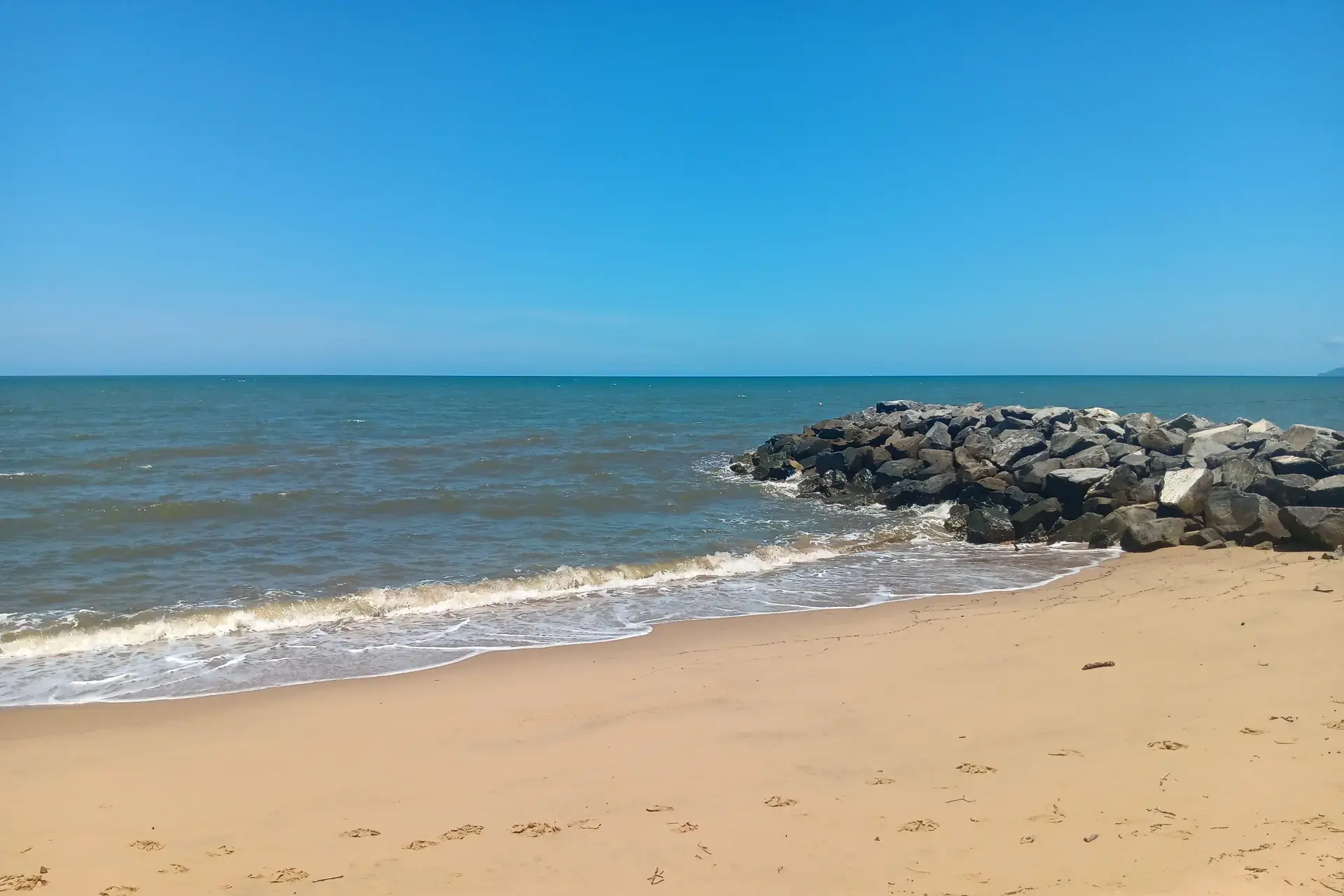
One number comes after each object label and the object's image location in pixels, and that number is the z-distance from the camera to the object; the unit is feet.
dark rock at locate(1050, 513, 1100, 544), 40.01
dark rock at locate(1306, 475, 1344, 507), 35.14
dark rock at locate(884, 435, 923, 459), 59.82
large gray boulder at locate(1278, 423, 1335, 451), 42.93
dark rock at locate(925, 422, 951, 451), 59.36
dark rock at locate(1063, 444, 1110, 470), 47.19
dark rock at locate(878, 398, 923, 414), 75.56
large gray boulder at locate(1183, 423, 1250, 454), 46.55
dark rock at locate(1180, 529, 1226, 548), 35.94
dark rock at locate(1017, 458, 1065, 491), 46.50
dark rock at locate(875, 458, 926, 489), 56.59
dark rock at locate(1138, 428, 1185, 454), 48.38
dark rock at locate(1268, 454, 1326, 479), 39.04
